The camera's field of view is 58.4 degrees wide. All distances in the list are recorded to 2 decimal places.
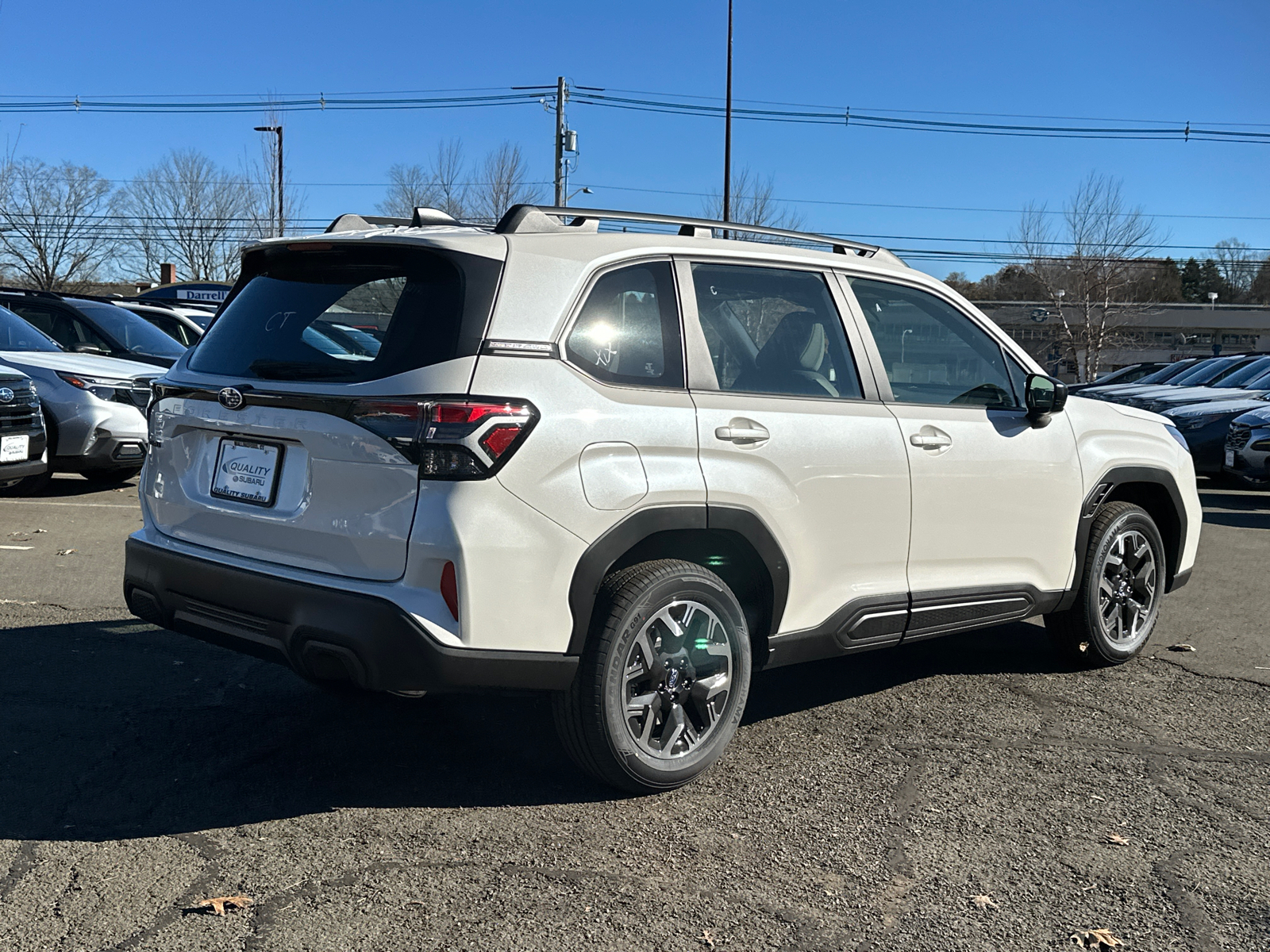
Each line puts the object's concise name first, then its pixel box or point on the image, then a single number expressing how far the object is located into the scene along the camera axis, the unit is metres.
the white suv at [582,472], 3.29
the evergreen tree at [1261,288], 93.62
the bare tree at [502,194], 39.94
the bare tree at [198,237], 52.97
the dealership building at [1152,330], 60.66
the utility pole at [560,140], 38.78
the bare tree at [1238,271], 93.62
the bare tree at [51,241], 53.19
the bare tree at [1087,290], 49.16
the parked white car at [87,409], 9.95
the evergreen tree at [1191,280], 108.44
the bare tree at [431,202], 39.20
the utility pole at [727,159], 32.56
